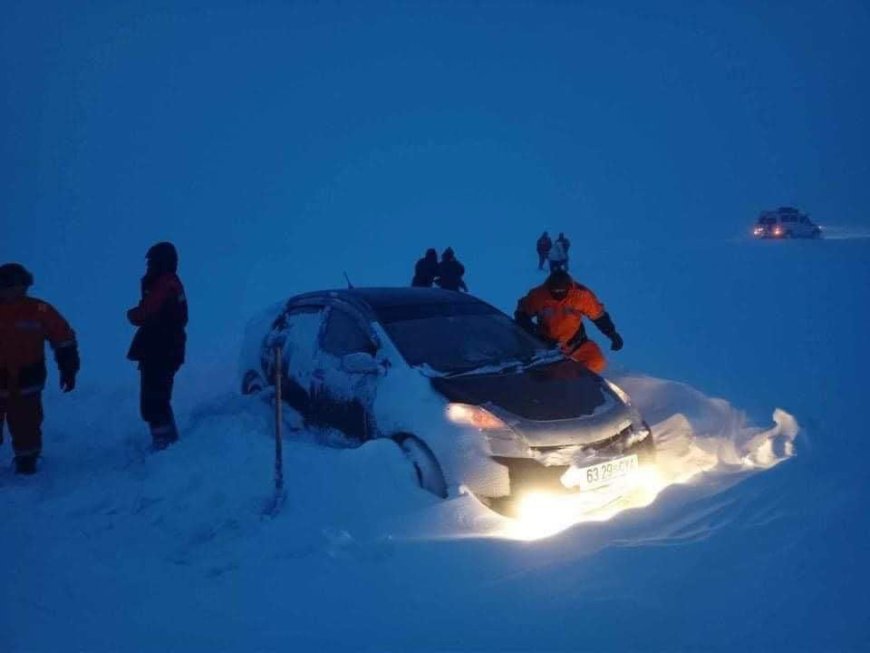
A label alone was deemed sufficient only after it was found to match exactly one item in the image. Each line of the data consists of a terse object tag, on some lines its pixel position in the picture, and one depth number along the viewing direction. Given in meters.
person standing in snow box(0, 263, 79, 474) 5.56
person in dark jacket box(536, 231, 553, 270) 26.97
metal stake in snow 4.44
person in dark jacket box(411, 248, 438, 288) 12.65
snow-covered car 4.47
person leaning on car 6.83
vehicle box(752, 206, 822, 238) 41.06
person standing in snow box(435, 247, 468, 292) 12.78
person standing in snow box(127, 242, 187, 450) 5.88
